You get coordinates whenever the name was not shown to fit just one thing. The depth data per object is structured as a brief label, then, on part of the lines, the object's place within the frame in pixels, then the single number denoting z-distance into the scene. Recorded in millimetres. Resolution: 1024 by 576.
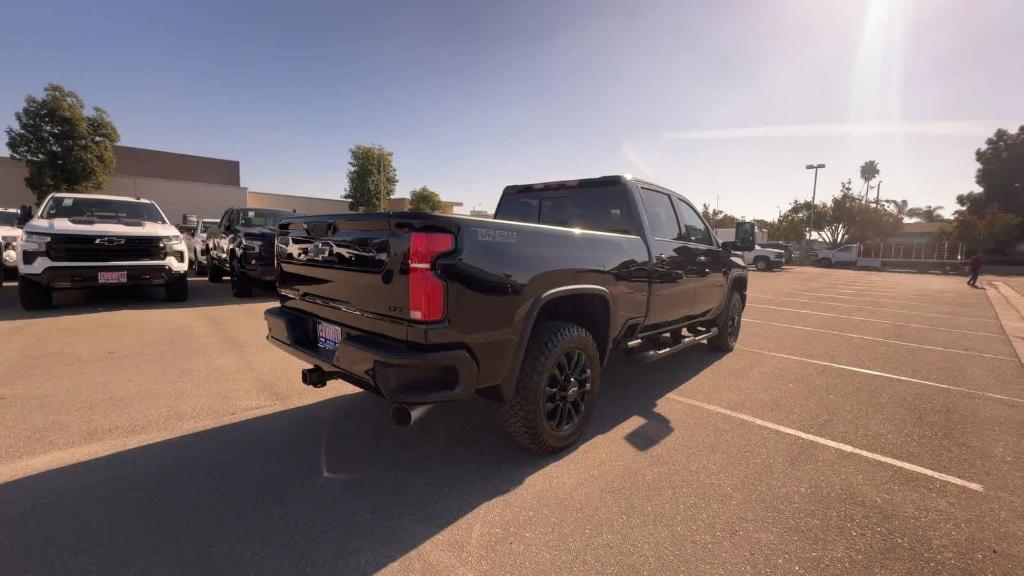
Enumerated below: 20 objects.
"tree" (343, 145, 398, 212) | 43406
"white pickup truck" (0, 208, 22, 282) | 9676
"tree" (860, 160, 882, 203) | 79125
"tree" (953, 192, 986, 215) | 39438
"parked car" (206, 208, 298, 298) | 8156
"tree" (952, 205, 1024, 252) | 31328
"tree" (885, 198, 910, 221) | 84162
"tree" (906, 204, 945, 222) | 79375
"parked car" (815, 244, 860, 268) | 33688
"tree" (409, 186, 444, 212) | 46112
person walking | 18688
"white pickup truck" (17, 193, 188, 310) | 6445
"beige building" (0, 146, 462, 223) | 33625
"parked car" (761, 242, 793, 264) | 32025
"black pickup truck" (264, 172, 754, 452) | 2256
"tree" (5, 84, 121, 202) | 29188
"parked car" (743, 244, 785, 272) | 25344
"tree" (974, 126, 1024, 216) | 37688
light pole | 37119
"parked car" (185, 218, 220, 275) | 11695
